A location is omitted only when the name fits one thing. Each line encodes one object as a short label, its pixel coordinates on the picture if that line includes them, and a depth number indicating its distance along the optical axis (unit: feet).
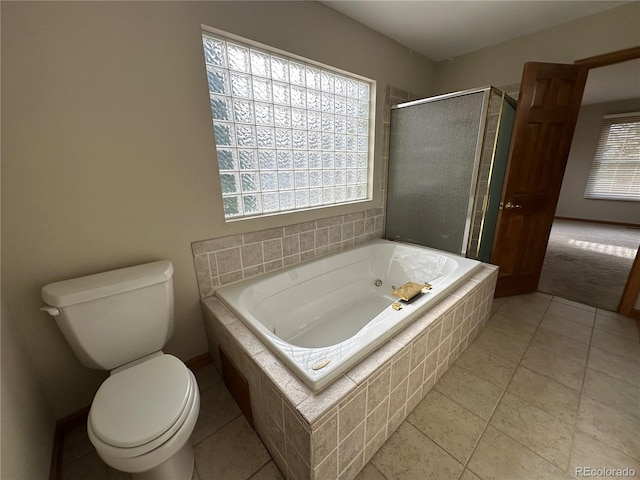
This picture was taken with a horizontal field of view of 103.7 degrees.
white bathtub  3.37
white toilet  2.70
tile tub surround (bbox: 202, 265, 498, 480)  2.80
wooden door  6.51
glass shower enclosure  6.13
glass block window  4.87
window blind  15.81
